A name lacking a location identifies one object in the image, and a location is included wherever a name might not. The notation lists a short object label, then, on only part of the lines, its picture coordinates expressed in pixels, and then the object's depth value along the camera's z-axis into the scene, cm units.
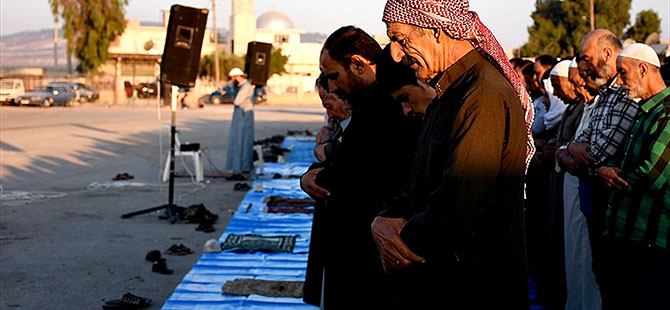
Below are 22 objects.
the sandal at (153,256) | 673
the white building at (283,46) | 6888
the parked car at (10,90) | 4016
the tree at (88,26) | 5125
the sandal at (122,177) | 1208
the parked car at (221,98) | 4554
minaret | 7044
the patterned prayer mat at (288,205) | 912
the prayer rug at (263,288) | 554
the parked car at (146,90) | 4960
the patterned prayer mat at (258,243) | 700
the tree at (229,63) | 6012
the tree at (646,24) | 4231
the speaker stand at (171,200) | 884
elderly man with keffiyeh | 218
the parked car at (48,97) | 3934
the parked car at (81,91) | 4362
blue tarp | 533
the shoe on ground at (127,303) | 533
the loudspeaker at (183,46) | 926
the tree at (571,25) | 4675
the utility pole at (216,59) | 5434
